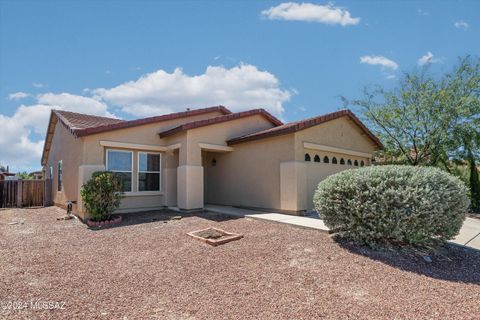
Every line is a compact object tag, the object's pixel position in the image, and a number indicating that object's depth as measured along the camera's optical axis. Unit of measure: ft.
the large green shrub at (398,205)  20.40
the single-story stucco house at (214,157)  36.70
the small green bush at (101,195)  32.83
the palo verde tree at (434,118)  46.14
